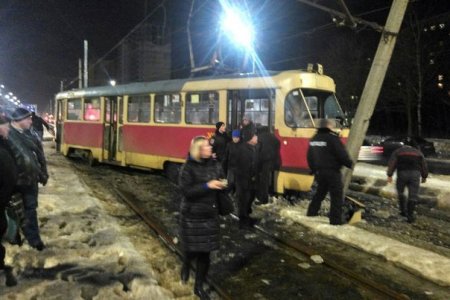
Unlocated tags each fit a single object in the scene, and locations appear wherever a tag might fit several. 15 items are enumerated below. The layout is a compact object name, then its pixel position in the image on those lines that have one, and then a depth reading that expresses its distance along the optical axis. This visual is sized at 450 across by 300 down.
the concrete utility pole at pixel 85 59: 33.16
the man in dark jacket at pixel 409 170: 9.69
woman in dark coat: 4.91
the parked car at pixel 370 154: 24.04
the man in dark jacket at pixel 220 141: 10.26
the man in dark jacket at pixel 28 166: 5.76
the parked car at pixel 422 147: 30.66
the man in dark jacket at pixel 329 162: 8.28
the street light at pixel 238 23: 17.83
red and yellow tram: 10.65
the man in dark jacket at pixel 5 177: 4.91
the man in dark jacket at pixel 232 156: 8.43
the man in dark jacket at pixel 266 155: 10.06
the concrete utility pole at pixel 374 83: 9.81
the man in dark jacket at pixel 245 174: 8.37
